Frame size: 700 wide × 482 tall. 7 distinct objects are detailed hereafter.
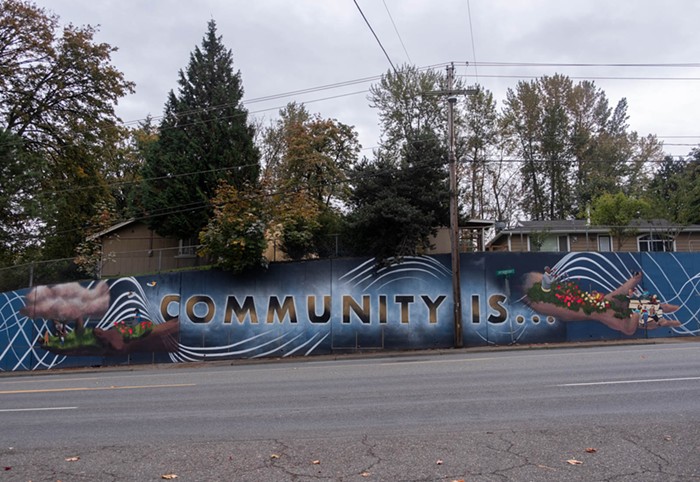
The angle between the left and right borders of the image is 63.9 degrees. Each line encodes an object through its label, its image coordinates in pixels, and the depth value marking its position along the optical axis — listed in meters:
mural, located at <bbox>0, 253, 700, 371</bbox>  21.20
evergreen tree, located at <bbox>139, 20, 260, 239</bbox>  29.59
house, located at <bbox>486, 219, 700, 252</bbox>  31.75
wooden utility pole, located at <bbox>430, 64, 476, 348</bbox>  20.52
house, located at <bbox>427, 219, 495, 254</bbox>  27.37
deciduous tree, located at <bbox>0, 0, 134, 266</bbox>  28.02
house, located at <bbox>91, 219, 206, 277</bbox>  26.09
